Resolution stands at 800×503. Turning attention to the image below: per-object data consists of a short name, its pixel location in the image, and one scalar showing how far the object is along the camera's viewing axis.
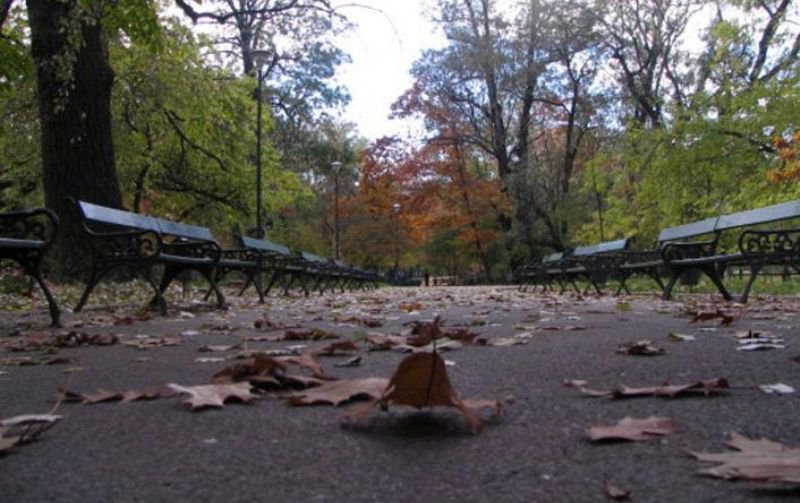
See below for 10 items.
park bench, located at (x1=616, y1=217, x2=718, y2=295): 8.32
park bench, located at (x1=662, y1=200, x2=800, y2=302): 6.91
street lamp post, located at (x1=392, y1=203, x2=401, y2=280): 35.03
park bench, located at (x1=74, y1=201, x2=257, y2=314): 6.01
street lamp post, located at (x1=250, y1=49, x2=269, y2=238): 16.84
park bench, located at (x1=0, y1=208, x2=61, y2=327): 4.64
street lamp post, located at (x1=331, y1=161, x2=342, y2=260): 30.07
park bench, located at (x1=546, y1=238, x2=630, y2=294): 11.40
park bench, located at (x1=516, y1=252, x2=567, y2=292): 14.58
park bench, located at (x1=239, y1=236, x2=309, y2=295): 9.99
